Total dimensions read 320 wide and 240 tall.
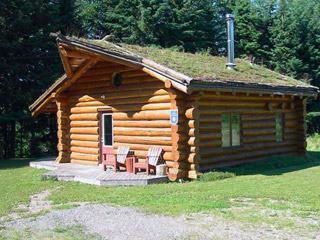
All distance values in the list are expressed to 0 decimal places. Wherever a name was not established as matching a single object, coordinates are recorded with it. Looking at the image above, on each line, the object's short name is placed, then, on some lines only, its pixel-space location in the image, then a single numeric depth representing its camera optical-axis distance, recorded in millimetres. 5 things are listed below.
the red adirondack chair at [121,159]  13005
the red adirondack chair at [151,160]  12367
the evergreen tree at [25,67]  23516
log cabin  12211
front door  15094
